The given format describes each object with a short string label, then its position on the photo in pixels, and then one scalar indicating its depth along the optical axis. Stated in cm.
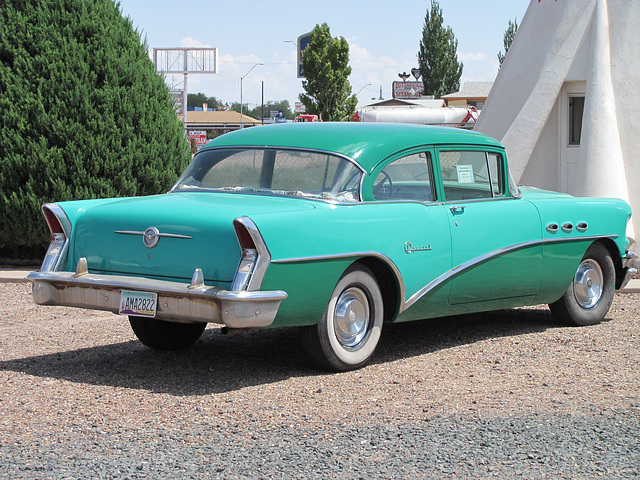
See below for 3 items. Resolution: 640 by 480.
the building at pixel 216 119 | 9725
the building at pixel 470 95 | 6382
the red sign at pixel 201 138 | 4488
